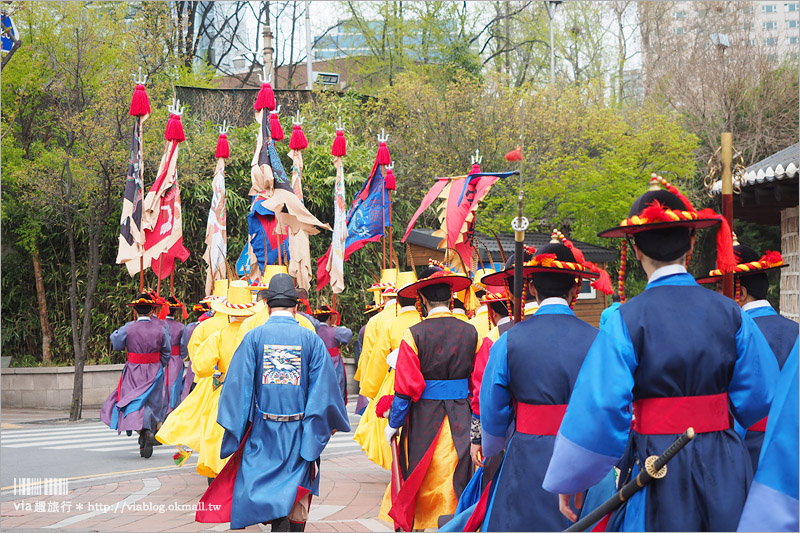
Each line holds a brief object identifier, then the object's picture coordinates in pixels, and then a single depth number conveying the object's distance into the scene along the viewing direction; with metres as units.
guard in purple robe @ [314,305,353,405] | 11.71
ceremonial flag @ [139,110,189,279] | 11.35
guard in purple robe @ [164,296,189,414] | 11.88
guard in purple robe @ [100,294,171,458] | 10.69
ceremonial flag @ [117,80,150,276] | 11.27
